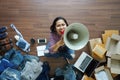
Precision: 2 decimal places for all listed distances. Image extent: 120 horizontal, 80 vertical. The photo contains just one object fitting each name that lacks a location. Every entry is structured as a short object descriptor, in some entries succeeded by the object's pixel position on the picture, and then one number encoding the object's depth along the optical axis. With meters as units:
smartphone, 1.32
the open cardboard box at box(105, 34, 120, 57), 1.21
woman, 1.03
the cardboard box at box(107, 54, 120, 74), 1.18
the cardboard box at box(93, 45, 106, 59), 1.22
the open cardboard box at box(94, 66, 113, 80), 1.20
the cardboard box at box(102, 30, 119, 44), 1.27
